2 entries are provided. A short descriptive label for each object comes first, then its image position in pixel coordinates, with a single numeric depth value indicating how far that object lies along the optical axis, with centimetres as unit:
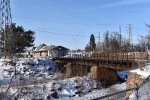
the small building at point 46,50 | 5253
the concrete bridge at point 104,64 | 2129
